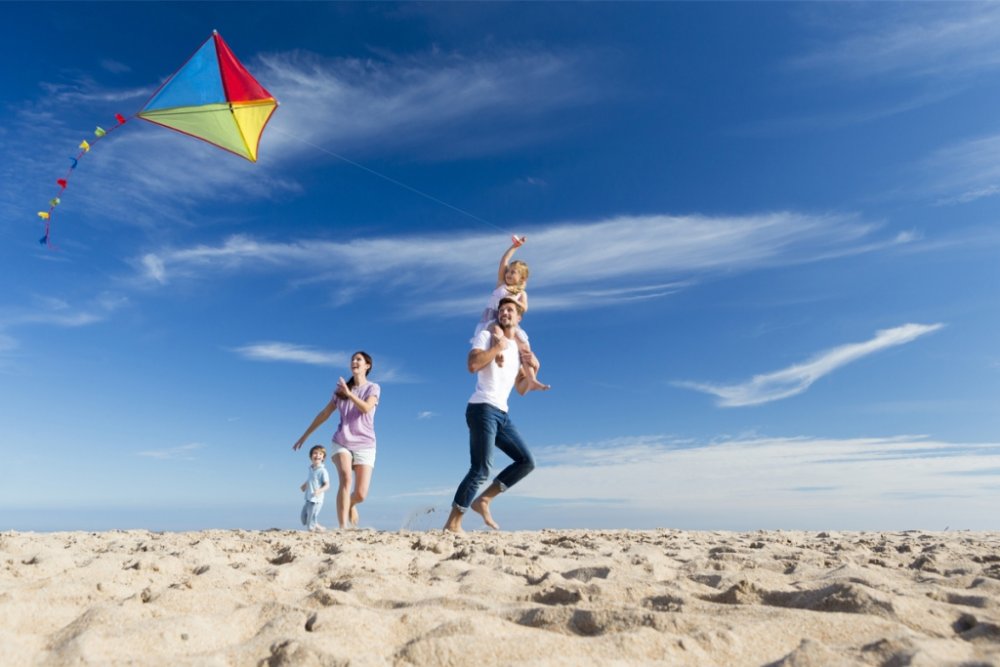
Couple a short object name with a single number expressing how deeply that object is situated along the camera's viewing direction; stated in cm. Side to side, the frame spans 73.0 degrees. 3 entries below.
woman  723
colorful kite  822
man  593
